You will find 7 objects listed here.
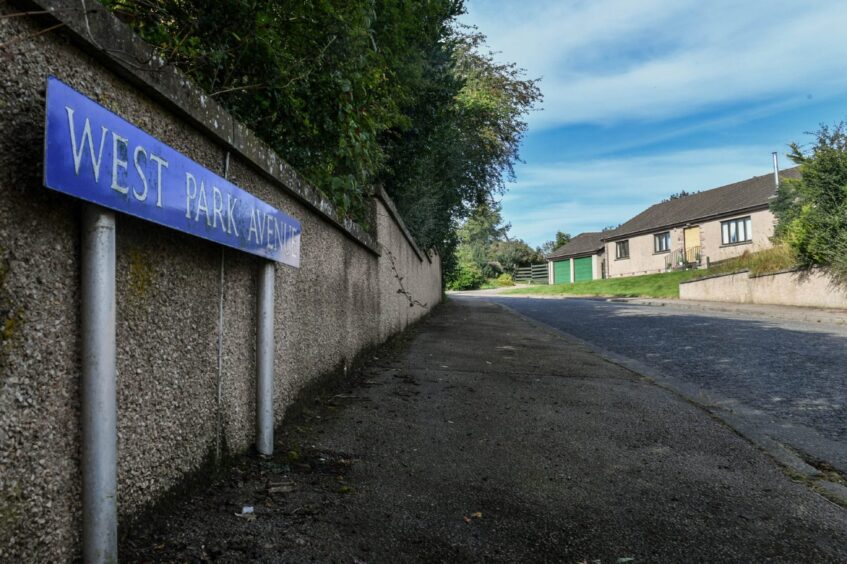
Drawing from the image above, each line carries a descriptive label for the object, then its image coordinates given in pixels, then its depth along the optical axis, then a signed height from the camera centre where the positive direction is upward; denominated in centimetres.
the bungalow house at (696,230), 3275 +333
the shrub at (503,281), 6341 +43
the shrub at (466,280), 5682 +61
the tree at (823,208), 1558 +202
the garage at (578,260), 4891 +213
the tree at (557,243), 8638 +655
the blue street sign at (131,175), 150 +41
